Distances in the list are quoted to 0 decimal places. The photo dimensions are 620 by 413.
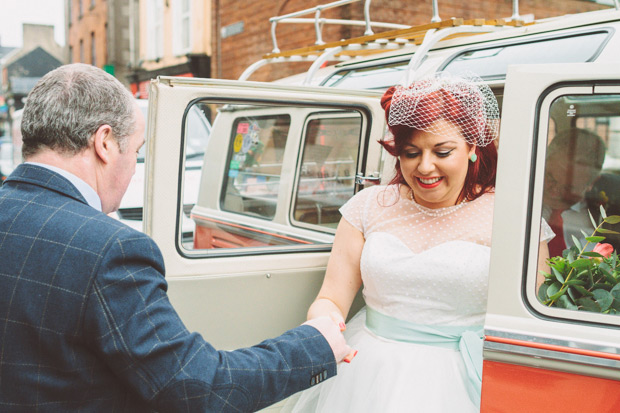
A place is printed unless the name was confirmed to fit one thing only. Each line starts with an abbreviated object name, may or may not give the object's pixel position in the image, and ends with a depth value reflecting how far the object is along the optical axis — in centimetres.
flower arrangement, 175
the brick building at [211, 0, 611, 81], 935
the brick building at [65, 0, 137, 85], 2248
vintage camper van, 166
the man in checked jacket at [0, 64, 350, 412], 132
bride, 212
